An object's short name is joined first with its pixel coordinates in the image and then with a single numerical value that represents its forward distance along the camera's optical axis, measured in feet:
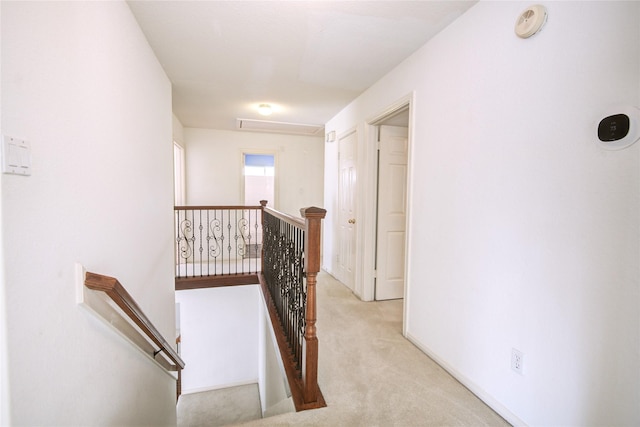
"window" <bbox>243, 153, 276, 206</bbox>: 18.31
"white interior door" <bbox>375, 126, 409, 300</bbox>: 10.58
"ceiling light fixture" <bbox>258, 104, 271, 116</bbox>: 12.72
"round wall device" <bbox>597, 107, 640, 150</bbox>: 3.47
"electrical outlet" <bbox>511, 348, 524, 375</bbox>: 4.85
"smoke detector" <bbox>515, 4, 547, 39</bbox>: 4.42
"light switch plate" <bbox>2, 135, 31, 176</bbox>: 2.75
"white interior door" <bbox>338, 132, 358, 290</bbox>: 11.66
